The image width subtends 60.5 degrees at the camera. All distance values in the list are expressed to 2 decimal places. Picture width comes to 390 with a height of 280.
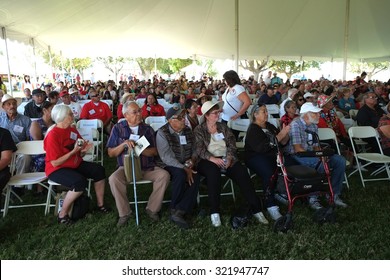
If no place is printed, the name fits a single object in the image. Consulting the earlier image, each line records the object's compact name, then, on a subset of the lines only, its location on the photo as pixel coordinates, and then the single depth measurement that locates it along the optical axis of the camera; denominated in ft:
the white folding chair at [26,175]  12.05
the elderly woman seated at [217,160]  11.68
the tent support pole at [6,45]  29.76
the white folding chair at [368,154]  15.08
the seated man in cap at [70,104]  22.68
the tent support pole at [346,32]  33.86
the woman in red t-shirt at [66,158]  11.49
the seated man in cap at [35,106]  19.38
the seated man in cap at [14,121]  15.08
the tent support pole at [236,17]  30.86
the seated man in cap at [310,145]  13.00
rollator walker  10.84
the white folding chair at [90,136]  15.06
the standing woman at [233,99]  16.20
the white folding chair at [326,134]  15.68
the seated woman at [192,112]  15.23
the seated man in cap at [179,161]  11.76
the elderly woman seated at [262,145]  12.61
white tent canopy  37.11
